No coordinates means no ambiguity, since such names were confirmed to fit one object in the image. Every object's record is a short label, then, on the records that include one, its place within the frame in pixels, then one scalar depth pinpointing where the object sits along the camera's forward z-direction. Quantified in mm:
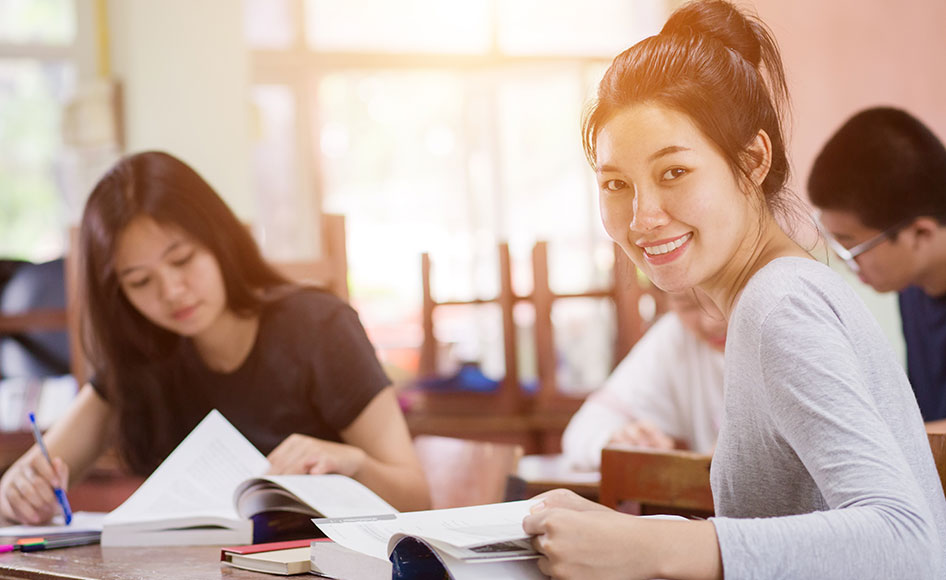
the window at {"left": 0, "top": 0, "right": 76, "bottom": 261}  6197
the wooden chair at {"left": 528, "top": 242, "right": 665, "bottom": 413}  4981
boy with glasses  2717
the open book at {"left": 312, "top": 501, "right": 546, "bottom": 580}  1660
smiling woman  1629
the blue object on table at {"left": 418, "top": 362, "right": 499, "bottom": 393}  5612
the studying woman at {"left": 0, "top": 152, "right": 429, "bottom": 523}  2564
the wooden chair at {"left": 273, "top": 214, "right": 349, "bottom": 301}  3358
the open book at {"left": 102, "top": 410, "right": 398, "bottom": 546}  2053
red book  1937
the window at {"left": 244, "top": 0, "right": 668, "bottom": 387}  6800
